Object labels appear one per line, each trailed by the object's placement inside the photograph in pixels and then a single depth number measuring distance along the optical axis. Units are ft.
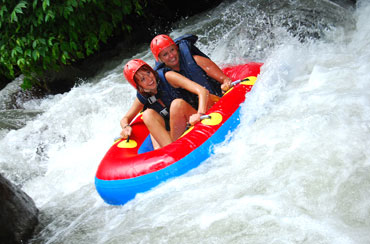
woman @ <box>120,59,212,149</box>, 10.87
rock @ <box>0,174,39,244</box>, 8.90
